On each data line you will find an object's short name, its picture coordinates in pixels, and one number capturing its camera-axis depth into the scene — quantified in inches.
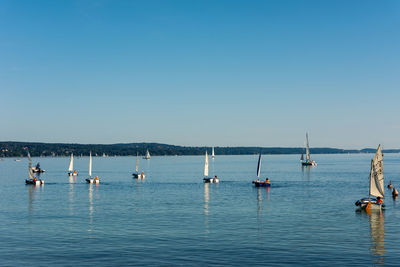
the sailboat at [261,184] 5248.5
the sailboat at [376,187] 3162.4
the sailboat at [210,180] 6033.0
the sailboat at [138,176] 6998.5
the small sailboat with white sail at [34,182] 5684.1
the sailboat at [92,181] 5977.4
